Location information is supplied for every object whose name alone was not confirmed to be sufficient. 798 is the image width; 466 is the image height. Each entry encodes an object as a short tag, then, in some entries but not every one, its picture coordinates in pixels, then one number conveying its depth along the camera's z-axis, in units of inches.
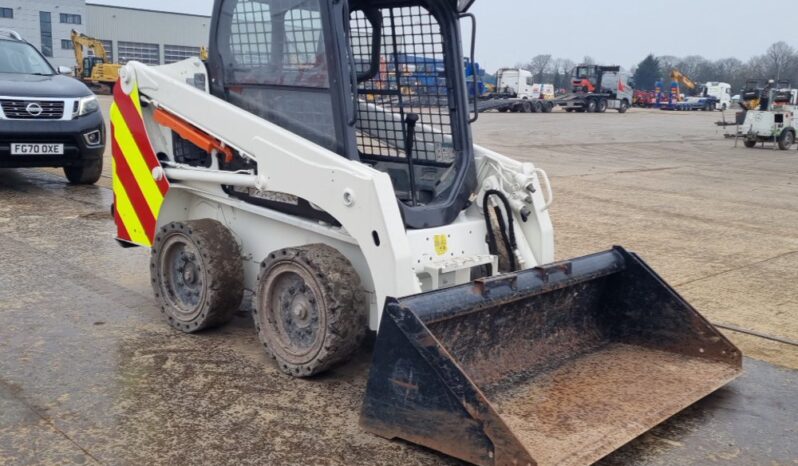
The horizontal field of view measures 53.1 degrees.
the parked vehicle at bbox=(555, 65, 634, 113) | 1768.0
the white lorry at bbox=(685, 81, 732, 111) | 2306.8
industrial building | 2610.7
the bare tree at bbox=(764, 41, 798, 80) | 3260.3
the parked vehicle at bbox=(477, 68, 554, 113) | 1718.8
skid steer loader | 134.3
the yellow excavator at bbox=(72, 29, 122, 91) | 1598.2
